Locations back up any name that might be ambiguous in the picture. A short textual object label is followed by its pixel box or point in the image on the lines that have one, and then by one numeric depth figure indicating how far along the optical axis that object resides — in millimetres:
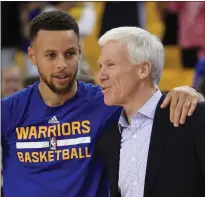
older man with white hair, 5672
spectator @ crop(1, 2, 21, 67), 13625
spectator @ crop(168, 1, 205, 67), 13617
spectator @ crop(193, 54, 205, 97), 11012
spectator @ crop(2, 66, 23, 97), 10656
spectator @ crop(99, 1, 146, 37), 13672
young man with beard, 6520
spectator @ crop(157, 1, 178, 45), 14922
